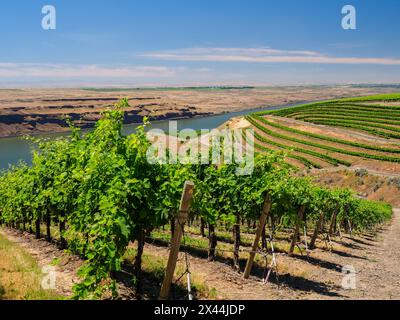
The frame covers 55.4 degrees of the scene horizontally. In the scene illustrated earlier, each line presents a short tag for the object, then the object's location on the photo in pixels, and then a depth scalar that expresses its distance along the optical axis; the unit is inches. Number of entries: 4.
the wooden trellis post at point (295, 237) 714.2
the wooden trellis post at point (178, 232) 280.4
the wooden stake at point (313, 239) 887.1
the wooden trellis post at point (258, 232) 472.7
